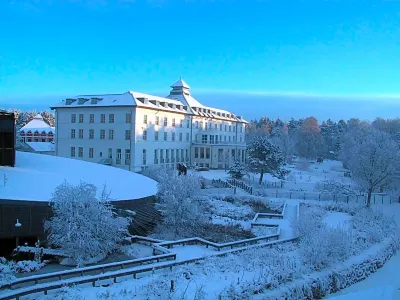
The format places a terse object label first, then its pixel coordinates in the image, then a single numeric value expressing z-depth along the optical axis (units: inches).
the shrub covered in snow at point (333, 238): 653.9
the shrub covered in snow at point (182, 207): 833.5
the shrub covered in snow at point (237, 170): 1779.0
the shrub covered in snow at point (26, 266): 587.2
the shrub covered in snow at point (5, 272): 486.7
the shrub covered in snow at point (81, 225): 609.6
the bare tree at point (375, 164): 1344.7
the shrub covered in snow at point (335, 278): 557.5
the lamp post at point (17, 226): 683.8
